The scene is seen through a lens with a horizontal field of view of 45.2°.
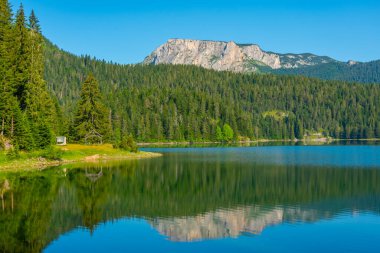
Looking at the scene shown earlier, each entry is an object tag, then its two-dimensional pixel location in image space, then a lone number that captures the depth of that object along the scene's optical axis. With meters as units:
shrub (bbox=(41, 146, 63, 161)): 83.88
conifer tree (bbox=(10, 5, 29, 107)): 85.44
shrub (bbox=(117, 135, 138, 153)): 115.88
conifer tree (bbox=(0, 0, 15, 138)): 76.94
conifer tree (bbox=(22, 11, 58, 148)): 84.56
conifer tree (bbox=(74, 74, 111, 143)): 112.56
